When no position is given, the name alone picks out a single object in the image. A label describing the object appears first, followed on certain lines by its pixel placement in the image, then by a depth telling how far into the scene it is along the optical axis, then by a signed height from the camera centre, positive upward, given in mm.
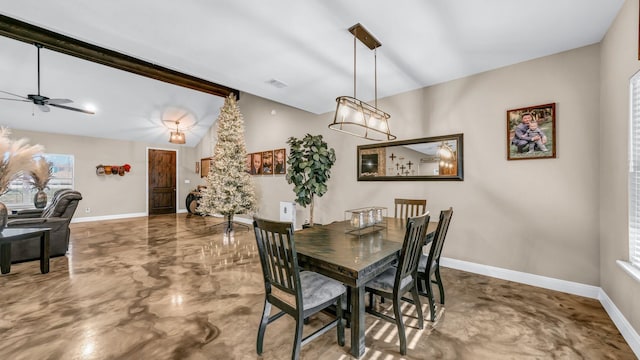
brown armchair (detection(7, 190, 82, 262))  3605 -694
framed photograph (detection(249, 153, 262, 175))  6855 +442
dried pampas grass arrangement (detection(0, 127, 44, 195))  2855 +270
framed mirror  3512 +311
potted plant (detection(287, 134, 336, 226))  4562 +236
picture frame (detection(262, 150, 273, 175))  6543 +468
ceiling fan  4126 +1344
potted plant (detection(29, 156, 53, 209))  5105 -12
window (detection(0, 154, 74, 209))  6406 -127
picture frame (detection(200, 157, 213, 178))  8633 +497
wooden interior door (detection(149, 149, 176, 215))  8547 -64
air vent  3528 +1392
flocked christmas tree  6039 +144
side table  3146 -859
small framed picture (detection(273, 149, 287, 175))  6176 +463
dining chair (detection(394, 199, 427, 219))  3205 -319
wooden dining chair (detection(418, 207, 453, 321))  2148 -717
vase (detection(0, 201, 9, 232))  2949 -413
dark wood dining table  1569 -525
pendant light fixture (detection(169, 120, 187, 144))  7086 +1193
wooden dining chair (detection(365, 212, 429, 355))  1766 -780
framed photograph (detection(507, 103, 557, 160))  2844 +552
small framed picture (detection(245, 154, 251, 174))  7145 +454
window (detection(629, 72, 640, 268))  1918 +38
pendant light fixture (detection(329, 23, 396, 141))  2391 +746
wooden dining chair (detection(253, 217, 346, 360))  1563 -752
